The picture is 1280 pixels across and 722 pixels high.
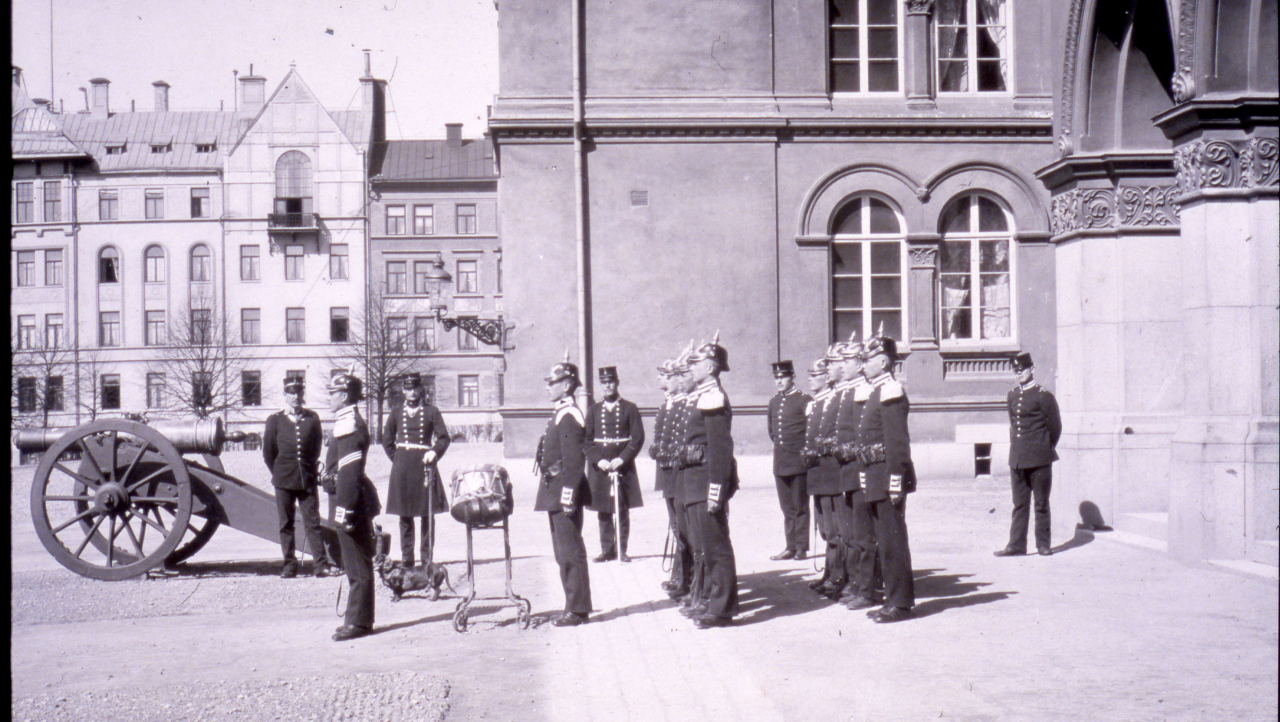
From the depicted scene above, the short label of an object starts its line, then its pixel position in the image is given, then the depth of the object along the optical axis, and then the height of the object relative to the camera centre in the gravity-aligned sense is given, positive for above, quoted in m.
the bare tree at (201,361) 52.72 +0.56
